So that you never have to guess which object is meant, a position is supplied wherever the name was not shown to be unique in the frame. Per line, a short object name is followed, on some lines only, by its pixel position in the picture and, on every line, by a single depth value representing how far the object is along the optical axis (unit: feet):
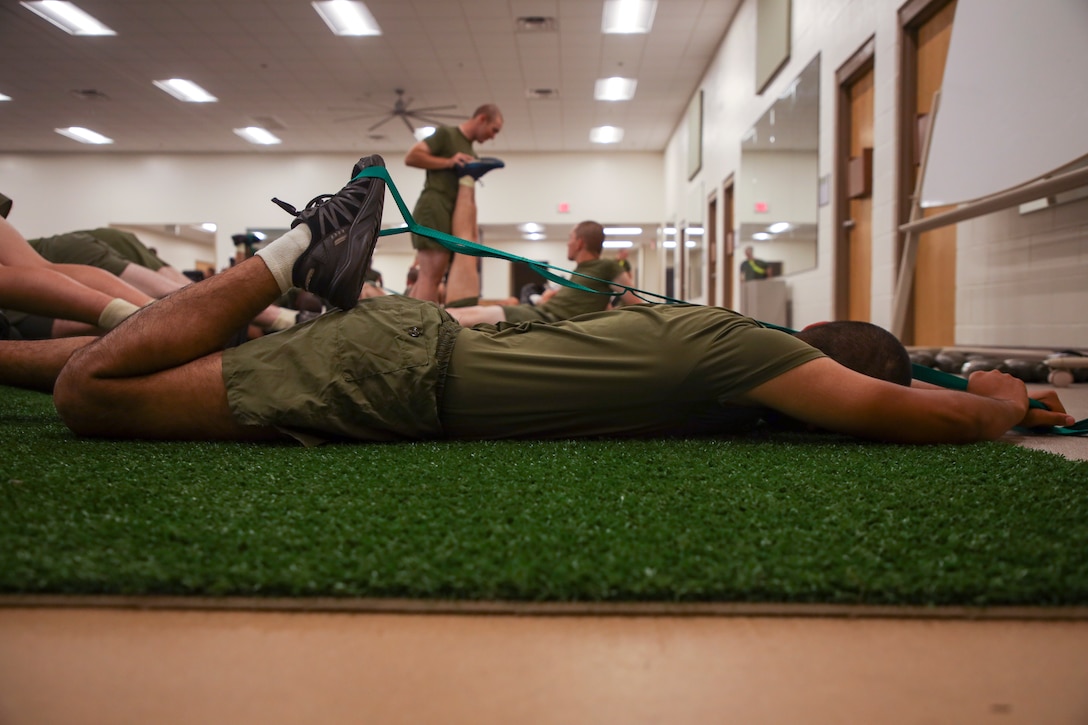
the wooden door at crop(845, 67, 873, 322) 15.79
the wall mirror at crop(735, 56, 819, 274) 18.84
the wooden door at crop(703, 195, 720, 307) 30.55
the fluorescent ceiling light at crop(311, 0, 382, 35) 24.97
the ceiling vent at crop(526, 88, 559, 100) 33.40
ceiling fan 34.15
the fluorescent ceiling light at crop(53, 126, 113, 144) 39.81
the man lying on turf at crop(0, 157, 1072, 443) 4.36
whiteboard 8.32
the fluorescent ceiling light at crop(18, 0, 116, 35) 24.85
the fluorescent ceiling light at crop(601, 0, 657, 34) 24.91
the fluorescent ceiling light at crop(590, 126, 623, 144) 40.17
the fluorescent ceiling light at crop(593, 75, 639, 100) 32.53
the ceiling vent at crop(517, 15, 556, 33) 25.91
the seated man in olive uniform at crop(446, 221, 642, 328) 11.14
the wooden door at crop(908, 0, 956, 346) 12.67
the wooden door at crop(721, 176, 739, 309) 27.81
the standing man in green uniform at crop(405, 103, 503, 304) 12.77
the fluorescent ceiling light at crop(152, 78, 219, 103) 32.53
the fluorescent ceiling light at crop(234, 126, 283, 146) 39.70
